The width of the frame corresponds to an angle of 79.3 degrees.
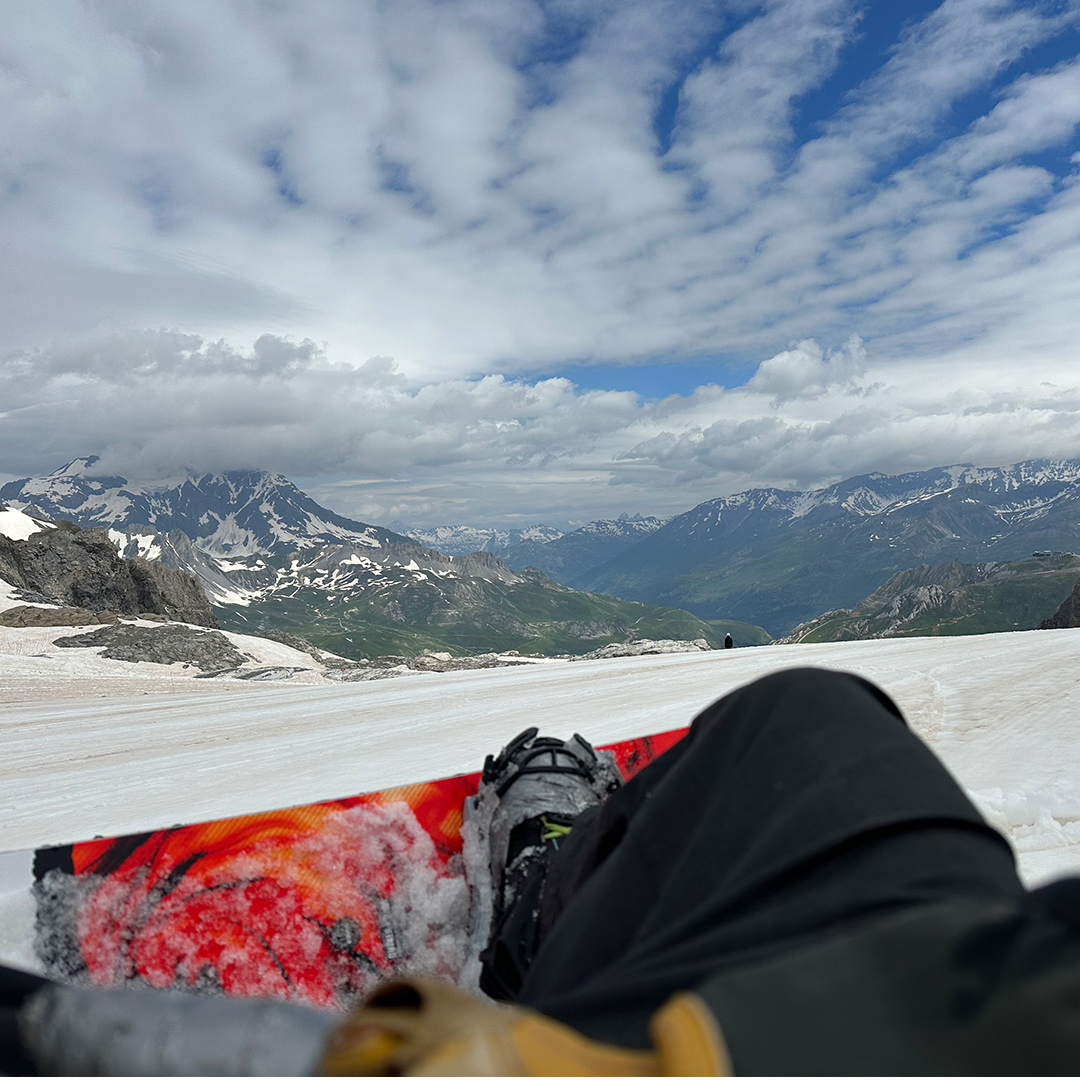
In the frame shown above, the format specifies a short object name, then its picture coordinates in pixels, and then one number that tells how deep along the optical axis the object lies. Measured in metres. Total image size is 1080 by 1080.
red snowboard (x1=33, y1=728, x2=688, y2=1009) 2.05
